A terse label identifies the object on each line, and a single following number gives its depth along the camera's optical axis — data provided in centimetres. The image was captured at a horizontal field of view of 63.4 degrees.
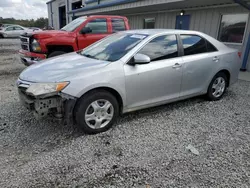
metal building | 754
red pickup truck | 587
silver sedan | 289
